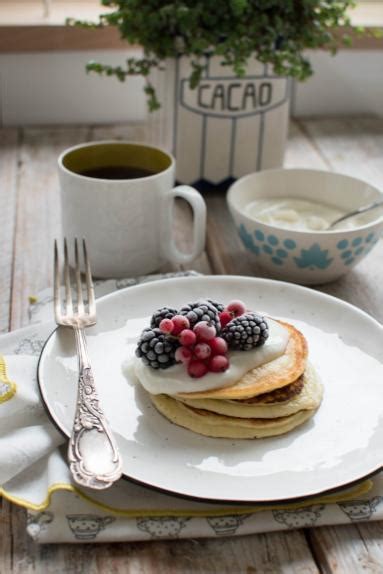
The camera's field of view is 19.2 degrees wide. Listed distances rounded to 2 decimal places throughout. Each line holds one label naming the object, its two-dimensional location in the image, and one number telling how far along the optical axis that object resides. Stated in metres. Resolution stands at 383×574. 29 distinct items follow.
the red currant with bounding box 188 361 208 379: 0.65
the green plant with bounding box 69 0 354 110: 0.88
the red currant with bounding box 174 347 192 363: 0.65
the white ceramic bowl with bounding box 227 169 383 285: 0.81
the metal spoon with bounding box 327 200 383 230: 0.85
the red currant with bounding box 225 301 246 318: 0.68
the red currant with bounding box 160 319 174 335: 0.65
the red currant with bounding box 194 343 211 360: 0.65
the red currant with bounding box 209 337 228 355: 0.65
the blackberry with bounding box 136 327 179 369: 0.65
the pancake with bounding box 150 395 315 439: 0.65
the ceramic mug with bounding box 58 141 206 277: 0.82
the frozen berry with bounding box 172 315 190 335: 0.66
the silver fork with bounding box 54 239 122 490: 0.60
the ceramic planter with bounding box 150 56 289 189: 0.94
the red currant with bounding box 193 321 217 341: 0.65
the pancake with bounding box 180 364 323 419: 0.65
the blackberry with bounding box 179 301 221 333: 0.66
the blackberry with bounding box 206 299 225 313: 0.68
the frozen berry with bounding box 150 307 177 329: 0.67
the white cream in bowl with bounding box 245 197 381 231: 0.86
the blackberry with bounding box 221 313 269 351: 0.66
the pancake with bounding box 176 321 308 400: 0.64
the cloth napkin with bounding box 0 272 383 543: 0.61
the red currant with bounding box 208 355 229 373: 0.65
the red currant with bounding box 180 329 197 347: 0.65
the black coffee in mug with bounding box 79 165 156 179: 0.86
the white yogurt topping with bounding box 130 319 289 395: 0.65
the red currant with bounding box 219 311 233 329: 0.68
